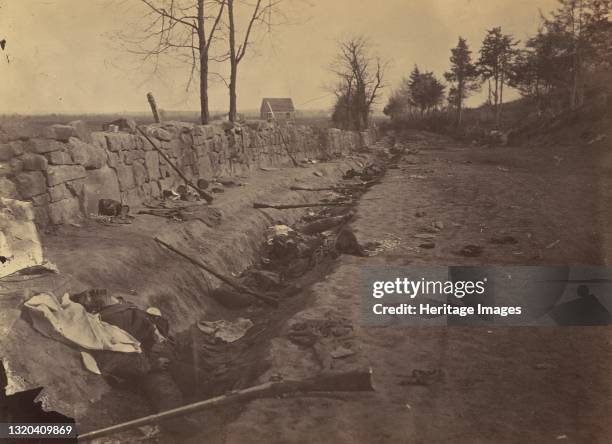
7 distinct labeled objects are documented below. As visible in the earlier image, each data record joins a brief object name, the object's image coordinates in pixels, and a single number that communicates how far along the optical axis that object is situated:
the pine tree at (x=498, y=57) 37.47
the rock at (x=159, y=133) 9.88
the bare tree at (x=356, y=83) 42.03
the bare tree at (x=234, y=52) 16.69
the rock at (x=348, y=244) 7.71
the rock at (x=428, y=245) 7.85
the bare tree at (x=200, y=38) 14.05
